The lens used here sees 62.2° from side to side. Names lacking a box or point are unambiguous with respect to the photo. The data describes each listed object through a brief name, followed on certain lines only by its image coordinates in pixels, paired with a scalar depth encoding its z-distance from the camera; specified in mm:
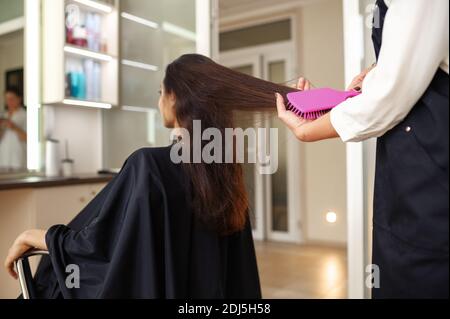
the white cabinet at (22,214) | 1986
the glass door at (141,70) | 2473
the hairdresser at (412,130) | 694
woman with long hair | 970
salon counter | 1894
